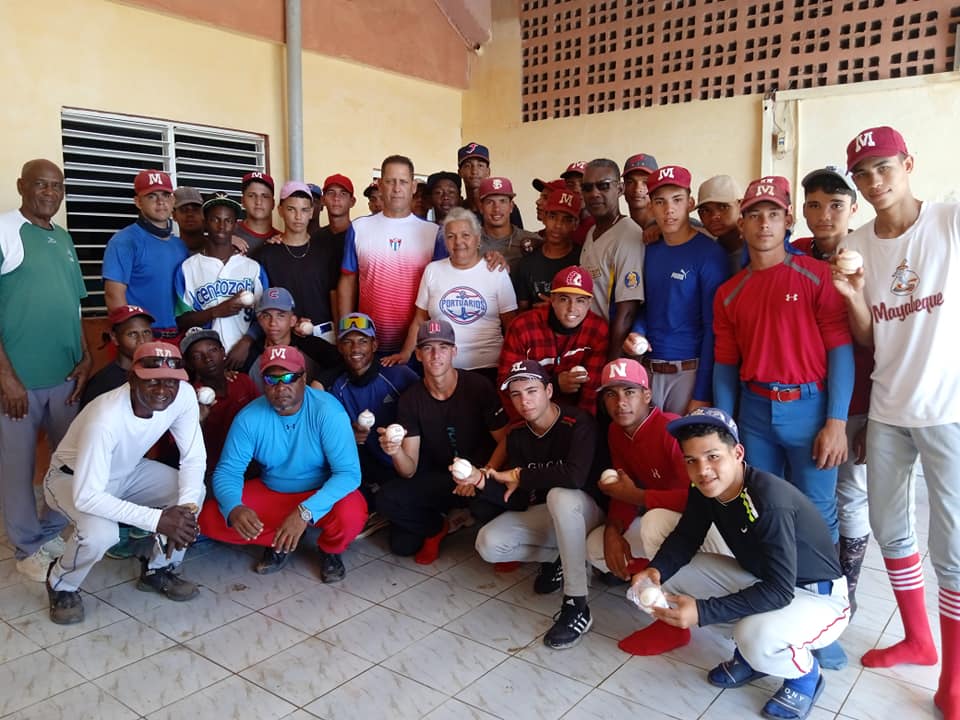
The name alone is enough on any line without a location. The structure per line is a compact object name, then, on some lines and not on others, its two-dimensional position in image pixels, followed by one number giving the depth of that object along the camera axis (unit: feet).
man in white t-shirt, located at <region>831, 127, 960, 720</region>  8.53
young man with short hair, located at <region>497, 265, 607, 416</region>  12.29
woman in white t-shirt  13.65
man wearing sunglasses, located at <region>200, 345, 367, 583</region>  12.23
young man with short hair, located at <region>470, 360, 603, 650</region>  10.77
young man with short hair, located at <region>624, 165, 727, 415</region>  11.41
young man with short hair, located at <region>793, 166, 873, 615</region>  10.33
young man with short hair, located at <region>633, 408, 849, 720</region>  8.41
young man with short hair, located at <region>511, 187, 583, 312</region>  13.55
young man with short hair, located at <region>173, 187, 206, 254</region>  15.47
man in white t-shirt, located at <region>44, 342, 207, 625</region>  10.85
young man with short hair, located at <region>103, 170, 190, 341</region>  13.82
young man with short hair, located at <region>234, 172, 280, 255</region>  15.55
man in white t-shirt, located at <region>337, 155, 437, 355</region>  14.69
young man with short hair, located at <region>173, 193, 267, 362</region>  14.33
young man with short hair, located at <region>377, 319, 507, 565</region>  13.08
